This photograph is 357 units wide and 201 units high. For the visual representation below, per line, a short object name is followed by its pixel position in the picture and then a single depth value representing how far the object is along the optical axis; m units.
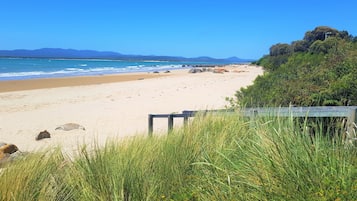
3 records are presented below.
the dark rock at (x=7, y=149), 7.23
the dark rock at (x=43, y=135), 9.87
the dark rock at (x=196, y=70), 50.01
